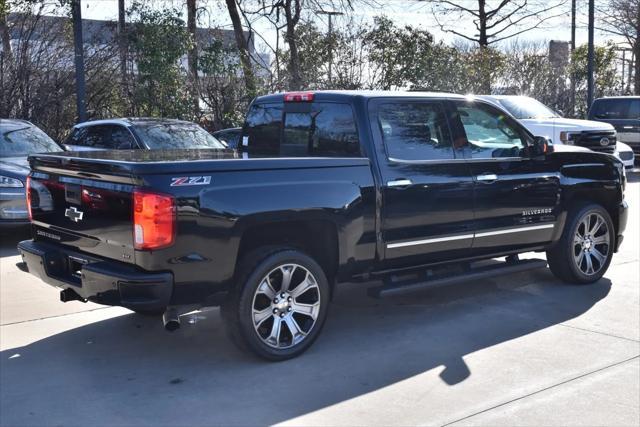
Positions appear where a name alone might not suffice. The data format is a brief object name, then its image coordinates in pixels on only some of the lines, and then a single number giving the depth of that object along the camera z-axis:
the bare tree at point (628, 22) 30.53
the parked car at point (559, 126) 14.44
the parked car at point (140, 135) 11.38
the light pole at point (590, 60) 22.48
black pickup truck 4.55
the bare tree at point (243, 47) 18.17
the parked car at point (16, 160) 9.02
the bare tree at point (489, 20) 27.72
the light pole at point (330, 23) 19.61
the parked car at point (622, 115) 19.38
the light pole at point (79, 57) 13.30
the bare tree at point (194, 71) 17.45
